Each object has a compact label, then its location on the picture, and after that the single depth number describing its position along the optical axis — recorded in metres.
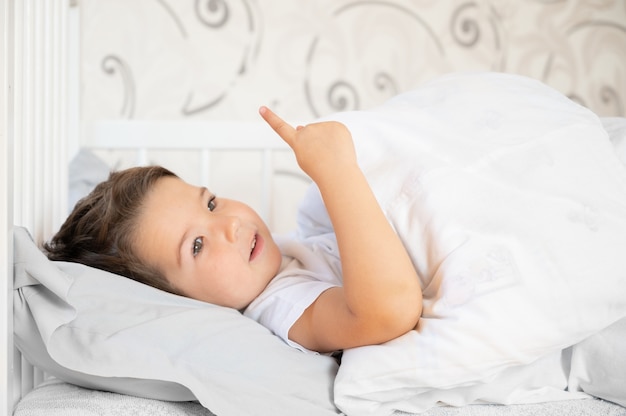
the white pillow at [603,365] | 0.63
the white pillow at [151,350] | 0.58
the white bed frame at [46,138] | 0.52
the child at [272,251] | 0.60
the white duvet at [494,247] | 0.58
